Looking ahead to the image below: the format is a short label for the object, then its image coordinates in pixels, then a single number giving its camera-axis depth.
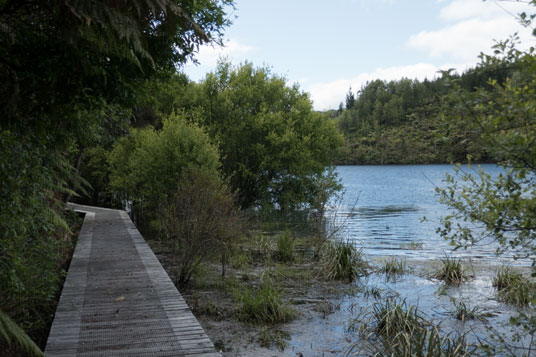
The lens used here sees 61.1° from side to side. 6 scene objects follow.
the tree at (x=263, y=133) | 27.53
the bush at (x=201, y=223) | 10.30
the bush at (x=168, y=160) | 17.06
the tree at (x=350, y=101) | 147.27
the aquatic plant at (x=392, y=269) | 12.36
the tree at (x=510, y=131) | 3.66
